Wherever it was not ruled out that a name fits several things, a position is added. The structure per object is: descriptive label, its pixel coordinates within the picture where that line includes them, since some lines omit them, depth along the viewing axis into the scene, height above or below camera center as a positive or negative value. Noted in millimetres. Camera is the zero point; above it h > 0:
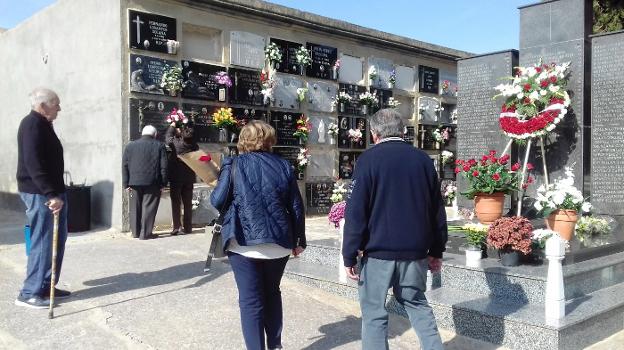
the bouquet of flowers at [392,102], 11693 +1523
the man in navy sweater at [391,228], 2725 -297
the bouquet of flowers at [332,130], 10586 +822
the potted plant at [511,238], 4238 -542
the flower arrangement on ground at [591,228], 5590 -601
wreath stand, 6184 +85
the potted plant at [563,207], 5066 -344
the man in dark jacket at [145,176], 7250 -69
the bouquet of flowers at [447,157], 12797 +341
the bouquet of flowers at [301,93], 9883 +1457
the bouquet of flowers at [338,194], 6948 -306
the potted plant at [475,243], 4488 -627
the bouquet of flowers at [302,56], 9916 +2162
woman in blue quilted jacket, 2926 -285
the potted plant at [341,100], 10695 +1438
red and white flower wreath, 6047 +820
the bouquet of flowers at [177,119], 8031 +790
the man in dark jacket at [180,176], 7730 -73
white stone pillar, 3525 -749
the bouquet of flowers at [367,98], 11109 +1530
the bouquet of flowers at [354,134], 10977 +766
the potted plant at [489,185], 5684 -149
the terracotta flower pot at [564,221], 5078 -487
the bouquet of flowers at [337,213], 5254 -419
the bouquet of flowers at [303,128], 9914 +805
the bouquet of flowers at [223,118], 8570 +861
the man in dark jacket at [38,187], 3916 -121
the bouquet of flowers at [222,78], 8719 +1529
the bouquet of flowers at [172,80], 8070 +1391
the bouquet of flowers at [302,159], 9945 +228
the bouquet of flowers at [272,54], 9453 +2102
